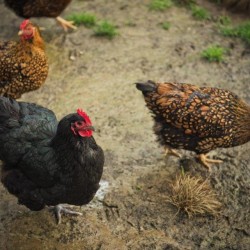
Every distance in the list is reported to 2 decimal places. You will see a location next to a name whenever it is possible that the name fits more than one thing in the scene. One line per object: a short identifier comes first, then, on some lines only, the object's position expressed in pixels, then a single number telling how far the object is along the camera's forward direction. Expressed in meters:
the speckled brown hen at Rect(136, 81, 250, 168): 4.64
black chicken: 3.91
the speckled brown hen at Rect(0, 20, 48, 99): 5.24
